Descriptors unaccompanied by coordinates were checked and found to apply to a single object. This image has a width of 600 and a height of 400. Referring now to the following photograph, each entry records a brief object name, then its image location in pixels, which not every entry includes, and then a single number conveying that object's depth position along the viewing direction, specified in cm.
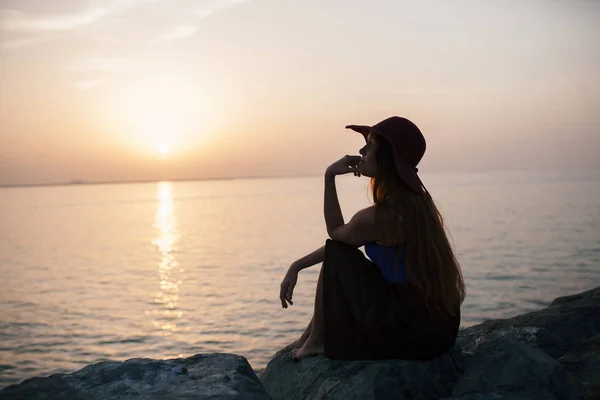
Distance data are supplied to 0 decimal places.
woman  438
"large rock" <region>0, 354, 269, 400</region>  416
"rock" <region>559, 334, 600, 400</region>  470
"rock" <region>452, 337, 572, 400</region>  422
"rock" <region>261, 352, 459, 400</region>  429
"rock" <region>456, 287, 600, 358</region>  630
